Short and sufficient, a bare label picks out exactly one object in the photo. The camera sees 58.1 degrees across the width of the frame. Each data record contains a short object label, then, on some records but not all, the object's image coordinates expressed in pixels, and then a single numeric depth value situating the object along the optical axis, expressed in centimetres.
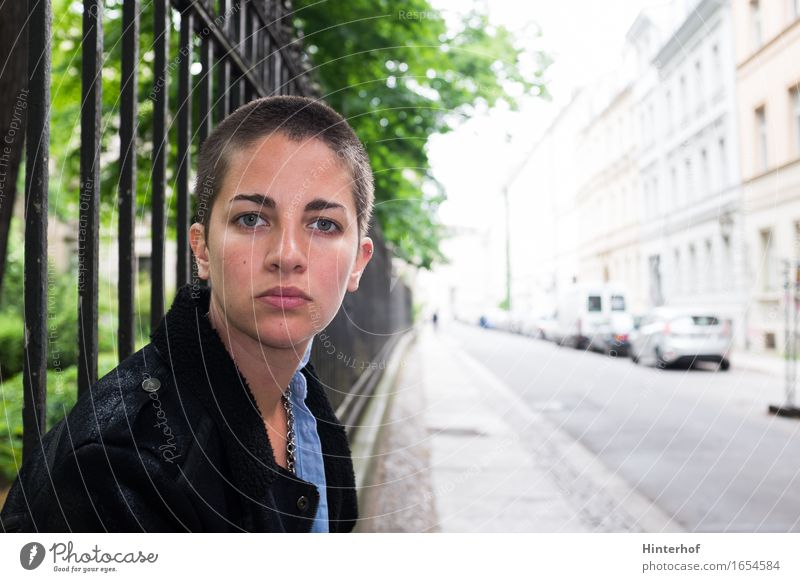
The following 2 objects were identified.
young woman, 79
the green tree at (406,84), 243
